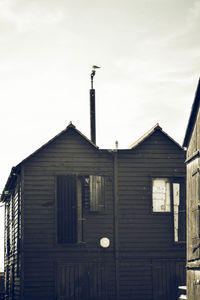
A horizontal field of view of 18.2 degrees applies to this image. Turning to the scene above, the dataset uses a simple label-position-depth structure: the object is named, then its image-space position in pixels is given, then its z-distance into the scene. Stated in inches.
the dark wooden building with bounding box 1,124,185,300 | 1028.5
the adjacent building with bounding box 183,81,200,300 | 768.9
